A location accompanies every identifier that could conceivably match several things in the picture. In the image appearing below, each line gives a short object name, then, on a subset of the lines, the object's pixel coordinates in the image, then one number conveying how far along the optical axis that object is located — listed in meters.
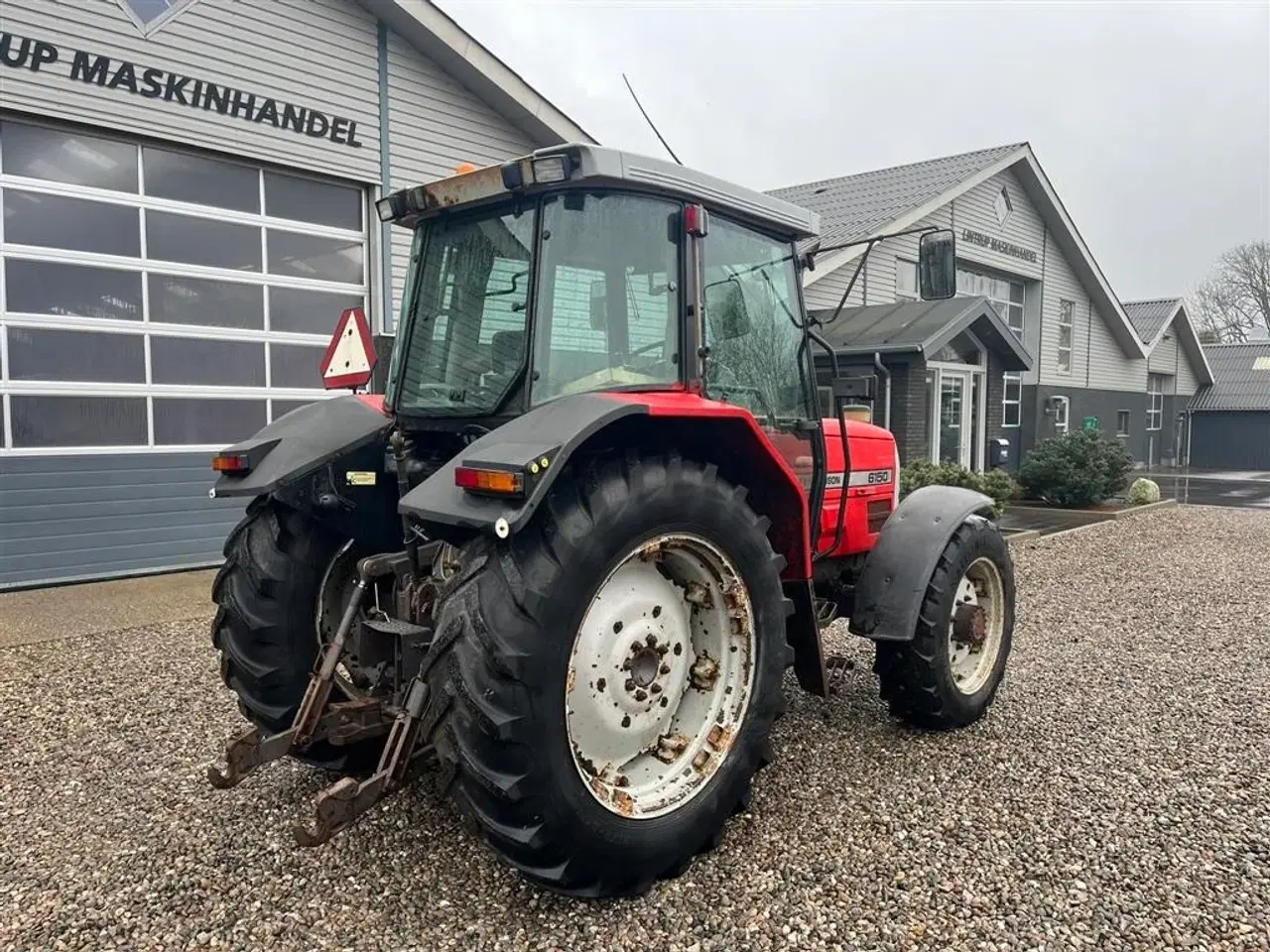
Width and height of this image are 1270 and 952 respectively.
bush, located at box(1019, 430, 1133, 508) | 13.71
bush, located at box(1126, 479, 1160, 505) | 14.70
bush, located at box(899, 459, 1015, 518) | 10.95
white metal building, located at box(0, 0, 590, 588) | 6.88
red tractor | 2.37
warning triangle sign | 4.54
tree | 44.34
